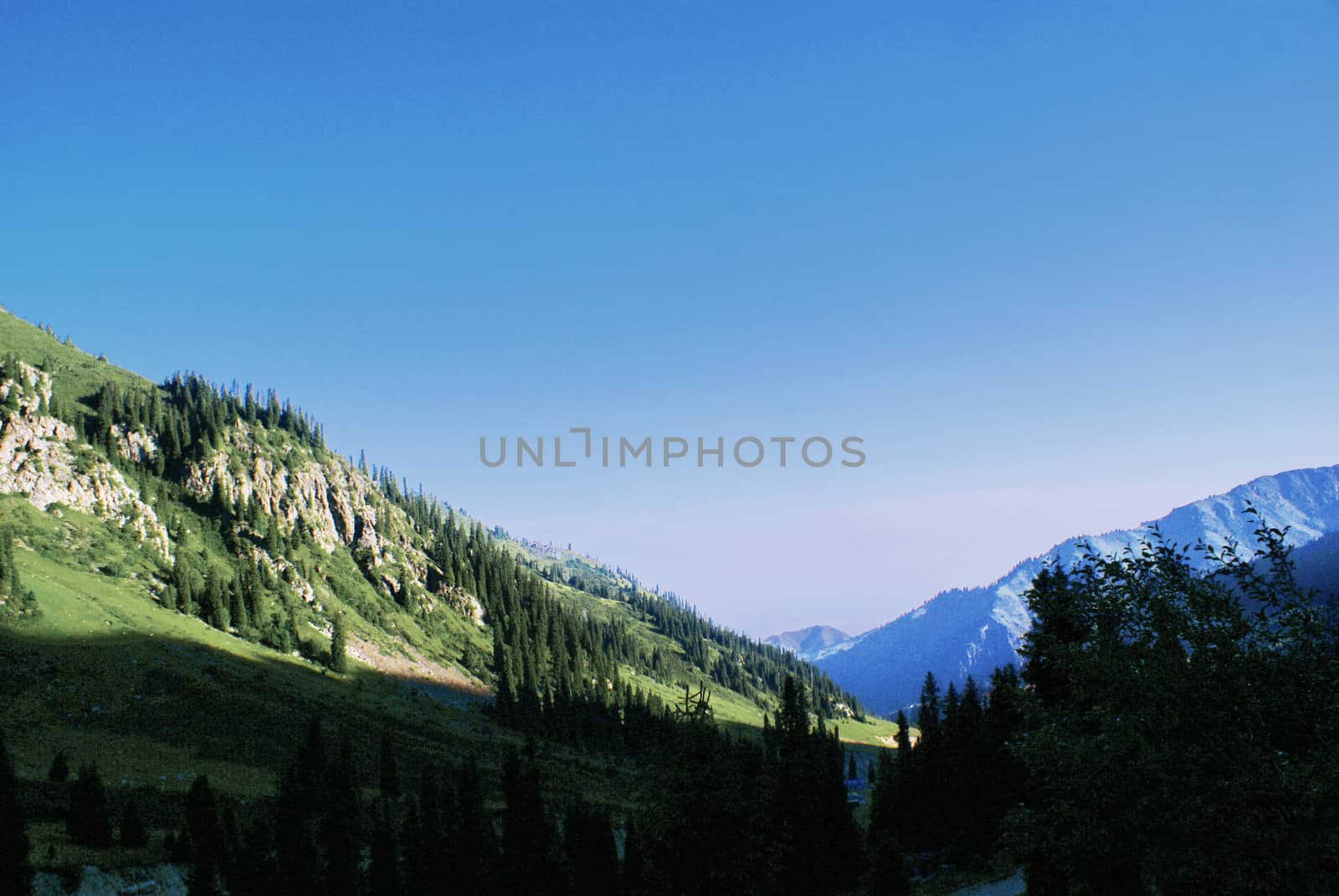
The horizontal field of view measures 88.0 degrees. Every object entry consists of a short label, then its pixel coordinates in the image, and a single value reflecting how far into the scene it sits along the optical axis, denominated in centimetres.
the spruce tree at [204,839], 4650
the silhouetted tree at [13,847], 3912
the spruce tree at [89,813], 5003
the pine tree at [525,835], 5478
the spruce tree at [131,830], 5134
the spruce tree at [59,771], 5862
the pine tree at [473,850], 5191
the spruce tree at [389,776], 8481
